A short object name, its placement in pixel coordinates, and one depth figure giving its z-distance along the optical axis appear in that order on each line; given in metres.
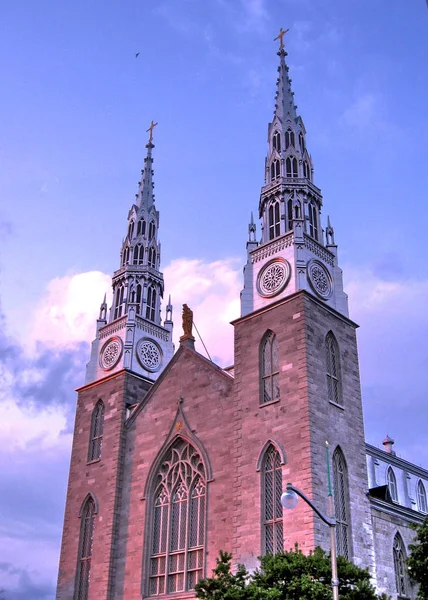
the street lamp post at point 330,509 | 20.47
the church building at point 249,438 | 33.78
